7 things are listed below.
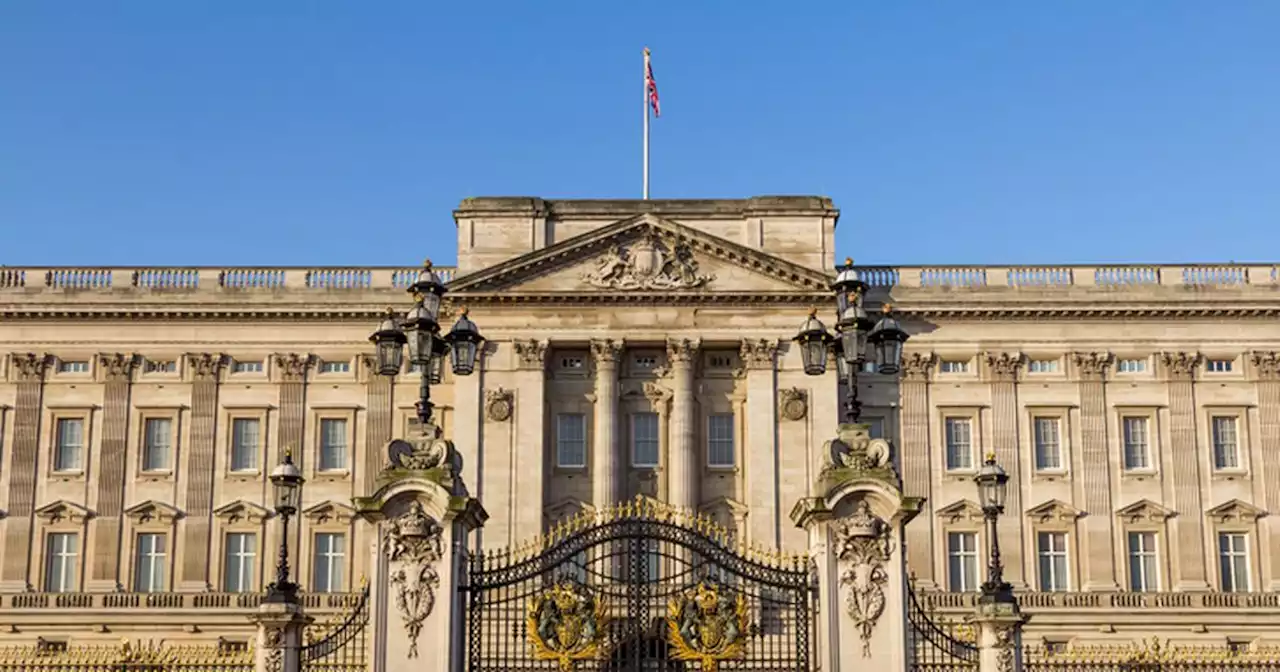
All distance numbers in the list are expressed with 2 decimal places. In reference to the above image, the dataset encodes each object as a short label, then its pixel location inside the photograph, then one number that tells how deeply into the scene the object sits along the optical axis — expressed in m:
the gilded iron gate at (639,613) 25.88
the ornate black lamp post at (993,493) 30.05
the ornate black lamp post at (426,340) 27.00
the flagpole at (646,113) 60.96
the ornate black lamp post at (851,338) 27.22
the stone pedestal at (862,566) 25.39
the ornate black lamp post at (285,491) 29.15
